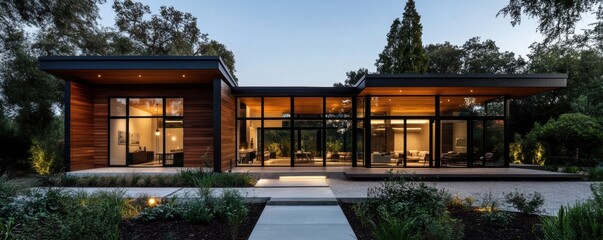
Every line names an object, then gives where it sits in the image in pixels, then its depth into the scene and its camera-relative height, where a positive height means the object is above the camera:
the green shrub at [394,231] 3.63 -1.09
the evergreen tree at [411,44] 22.69 +5.59
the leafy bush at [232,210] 4.78 -1.23
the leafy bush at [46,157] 12.42 -1.00
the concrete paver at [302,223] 4.89 -1.49
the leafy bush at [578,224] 3.51 -0.99
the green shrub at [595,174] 12.07 -1.55
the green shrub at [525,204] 5.73 -1.22
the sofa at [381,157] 14.38 -1.13
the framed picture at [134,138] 14.41 -0.36
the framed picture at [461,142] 14.44 -0.52
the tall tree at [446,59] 30.78 +6.19
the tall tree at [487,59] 28.22 +5.79
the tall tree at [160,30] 25.31 +7.41
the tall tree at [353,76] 39.75 +6.12
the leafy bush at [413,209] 4.12 -1.15
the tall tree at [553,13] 5.05 +1.72
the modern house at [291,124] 13.91 +0.21
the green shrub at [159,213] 5.39 -1.31
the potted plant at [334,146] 14.88 -0.70
